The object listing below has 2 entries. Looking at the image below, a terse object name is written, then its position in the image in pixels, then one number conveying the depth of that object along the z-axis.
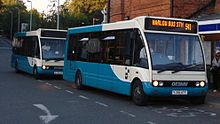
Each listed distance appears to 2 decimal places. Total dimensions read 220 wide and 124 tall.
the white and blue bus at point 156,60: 13.42
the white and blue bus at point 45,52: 23.84
